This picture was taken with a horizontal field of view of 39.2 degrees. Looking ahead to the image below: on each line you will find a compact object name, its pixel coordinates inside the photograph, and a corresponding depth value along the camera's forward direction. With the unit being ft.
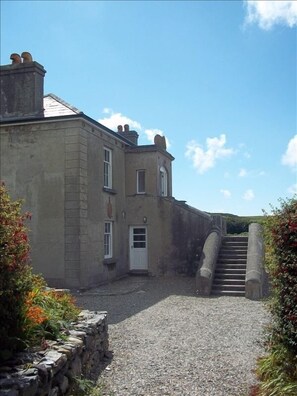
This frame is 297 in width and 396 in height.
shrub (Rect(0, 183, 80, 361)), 15.12
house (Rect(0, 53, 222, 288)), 48.88
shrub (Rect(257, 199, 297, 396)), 17.35
